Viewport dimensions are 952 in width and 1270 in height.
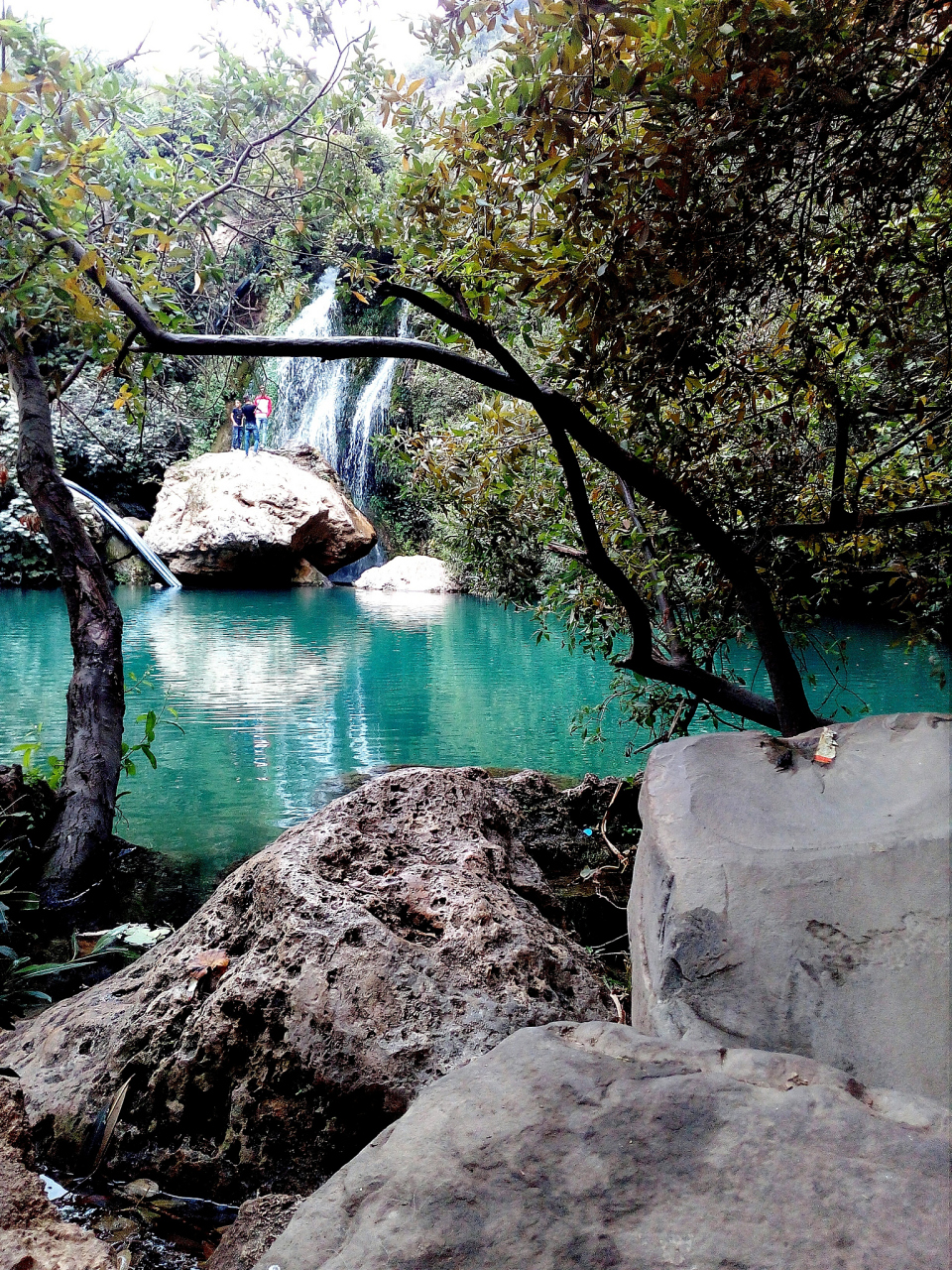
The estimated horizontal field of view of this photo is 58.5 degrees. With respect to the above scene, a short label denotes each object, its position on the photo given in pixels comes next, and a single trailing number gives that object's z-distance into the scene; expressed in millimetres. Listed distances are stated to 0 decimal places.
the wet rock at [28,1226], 1647
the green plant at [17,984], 3166
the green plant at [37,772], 4787
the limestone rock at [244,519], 22062
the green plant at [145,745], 5022
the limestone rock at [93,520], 20878
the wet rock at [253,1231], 1885
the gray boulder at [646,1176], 1135
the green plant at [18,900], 3961
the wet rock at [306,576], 23688
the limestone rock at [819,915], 1581
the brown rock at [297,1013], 2270
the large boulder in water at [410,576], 24188
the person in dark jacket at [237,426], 21750
